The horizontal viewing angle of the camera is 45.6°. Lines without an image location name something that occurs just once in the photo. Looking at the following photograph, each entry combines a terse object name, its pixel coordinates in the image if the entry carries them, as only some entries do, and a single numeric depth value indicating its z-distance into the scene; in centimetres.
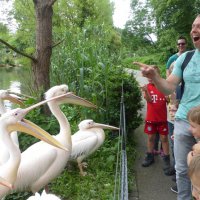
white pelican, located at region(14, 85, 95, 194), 228
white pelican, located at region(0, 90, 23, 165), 331
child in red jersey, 315
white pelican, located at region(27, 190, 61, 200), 129
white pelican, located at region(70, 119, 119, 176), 290
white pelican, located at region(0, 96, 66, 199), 191
